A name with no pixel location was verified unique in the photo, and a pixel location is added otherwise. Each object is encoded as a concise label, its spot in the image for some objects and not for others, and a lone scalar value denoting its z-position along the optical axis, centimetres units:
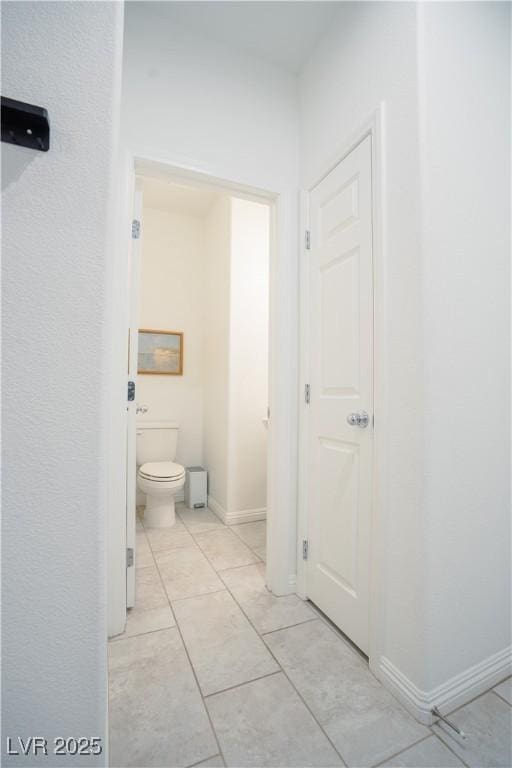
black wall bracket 55
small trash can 318
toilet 257
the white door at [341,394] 139
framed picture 333
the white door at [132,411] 163
